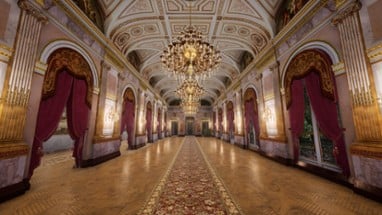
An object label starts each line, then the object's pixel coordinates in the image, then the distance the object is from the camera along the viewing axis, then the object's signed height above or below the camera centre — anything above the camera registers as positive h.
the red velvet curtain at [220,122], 16.33 +0.54
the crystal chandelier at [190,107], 9.98 +1.47
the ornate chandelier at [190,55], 4.48 +2.26
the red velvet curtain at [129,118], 7.55 +0.50
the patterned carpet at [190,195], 2.24 -1.24
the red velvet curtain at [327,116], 3.29 +0.23
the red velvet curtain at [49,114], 3.30 +0.34
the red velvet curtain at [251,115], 7.30 +0.63
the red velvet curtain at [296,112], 4.53 +0.43
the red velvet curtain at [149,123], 11.80 +0.37
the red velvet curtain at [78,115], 4.27 +0.40
